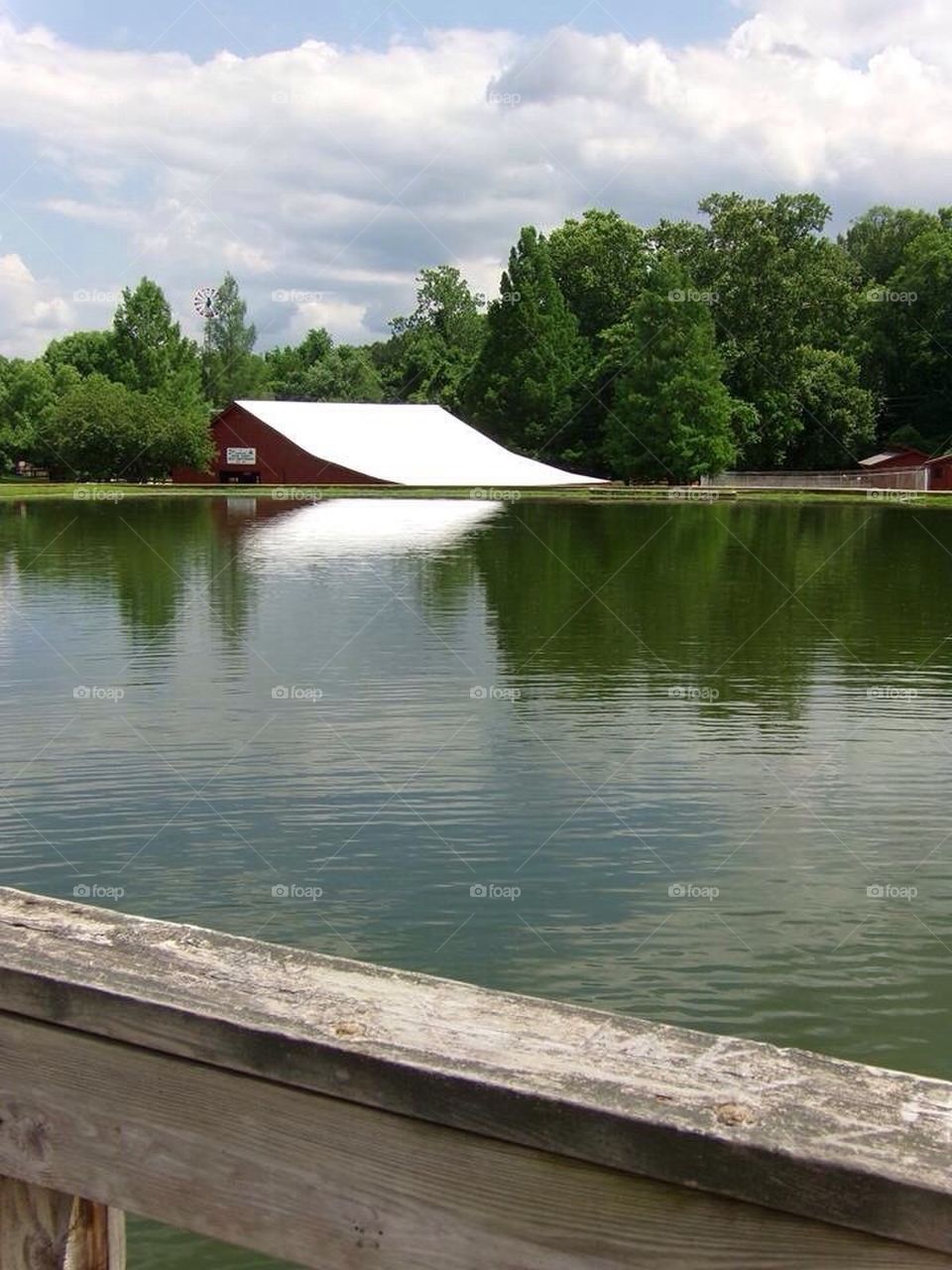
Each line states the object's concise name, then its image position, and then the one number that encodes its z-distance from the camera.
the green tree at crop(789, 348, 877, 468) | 75.44
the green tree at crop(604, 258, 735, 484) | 67.06
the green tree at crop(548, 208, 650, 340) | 82.44
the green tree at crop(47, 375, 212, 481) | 69.31
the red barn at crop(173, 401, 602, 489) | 70.62
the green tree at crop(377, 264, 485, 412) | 90.38
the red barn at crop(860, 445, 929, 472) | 74.89
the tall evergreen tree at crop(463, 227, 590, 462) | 75.81
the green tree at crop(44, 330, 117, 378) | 95.57
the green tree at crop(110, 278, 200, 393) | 79.81
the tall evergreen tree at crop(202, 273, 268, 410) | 99.38
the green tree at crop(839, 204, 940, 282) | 91.75
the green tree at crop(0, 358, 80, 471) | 83.00
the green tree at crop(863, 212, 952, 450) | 79.06
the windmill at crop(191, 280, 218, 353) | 104.31
